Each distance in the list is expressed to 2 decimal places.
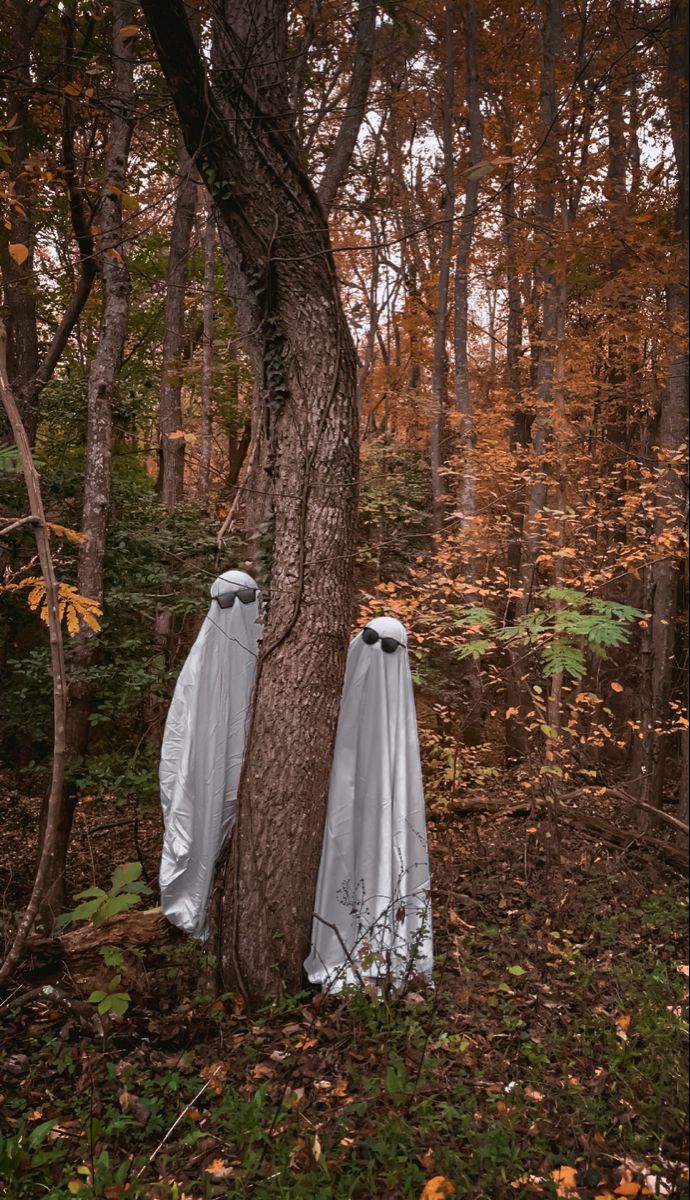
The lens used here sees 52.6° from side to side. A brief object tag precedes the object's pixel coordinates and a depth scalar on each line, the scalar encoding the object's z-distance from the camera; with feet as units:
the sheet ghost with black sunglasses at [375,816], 13.76
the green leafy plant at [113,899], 7.12
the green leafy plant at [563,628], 17.80
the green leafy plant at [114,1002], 8.00
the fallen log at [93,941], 13.29
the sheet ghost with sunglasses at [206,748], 14.48
